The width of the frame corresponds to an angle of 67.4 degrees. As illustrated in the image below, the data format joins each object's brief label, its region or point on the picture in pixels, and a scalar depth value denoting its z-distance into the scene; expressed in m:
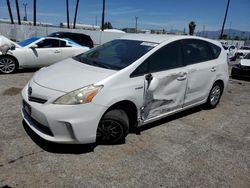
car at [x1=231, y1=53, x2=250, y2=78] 7.98
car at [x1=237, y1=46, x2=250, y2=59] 16.13
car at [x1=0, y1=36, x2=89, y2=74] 6.10
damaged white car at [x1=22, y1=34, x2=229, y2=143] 2.38
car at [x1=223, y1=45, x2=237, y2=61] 14.64
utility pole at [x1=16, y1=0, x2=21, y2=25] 26.92
